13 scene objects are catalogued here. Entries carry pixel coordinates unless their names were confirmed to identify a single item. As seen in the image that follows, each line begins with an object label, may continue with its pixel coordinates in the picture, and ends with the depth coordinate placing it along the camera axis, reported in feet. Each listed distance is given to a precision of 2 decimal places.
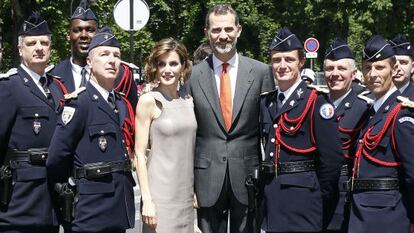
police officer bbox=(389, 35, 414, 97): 22.47
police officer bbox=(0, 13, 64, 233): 17.02
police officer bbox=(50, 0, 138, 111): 21.40
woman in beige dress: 17.24
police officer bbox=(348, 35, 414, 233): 15.92
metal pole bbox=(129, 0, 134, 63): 49.29
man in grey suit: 18.53
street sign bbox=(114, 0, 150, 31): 49.39
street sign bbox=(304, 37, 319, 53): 76.89
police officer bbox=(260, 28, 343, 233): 17.02
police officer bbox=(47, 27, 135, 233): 16.19
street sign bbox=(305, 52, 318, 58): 74.54
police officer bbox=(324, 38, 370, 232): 18.24
